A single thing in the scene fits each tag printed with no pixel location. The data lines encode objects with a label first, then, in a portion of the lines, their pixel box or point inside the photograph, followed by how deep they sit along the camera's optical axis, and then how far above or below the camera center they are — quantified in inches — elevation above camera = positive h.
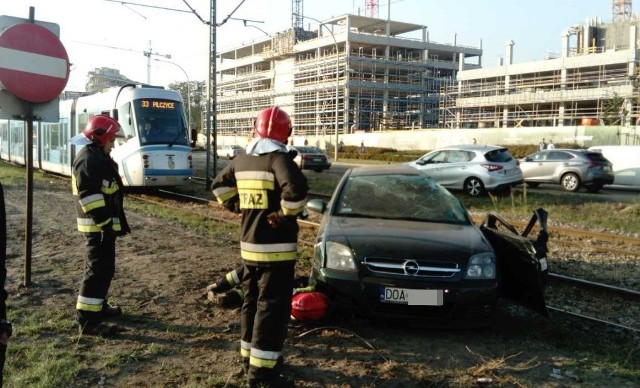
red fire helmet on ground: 198.2 -54.2
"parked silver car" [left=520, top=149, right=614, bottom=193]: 792.3 -26.8
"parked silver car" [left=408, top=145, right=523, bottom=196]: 676.1 -23.9
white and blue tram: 599.2 +10.1
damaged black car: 194.5 -41.7
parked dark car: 1226.0 -29.9
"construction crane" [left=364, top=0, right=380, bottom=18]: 3469.5 +832.3
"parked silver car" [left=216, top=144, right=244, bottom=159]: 2077.0 -23.8
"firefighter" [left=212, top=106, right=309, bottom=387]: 153.2 -23.3
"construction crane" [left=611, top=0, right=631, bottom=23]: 3910.9 +955.6
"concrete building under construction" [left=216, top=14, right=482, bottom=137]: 2881.4 +376.4
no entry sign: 213.0 +29.2
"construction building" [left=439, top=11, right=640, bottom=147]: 2193.7 +258.8
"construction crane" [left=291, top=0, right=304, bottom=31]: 3499.0 +769.8
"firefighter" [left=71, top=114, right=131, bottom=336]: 187.0 -23.3
